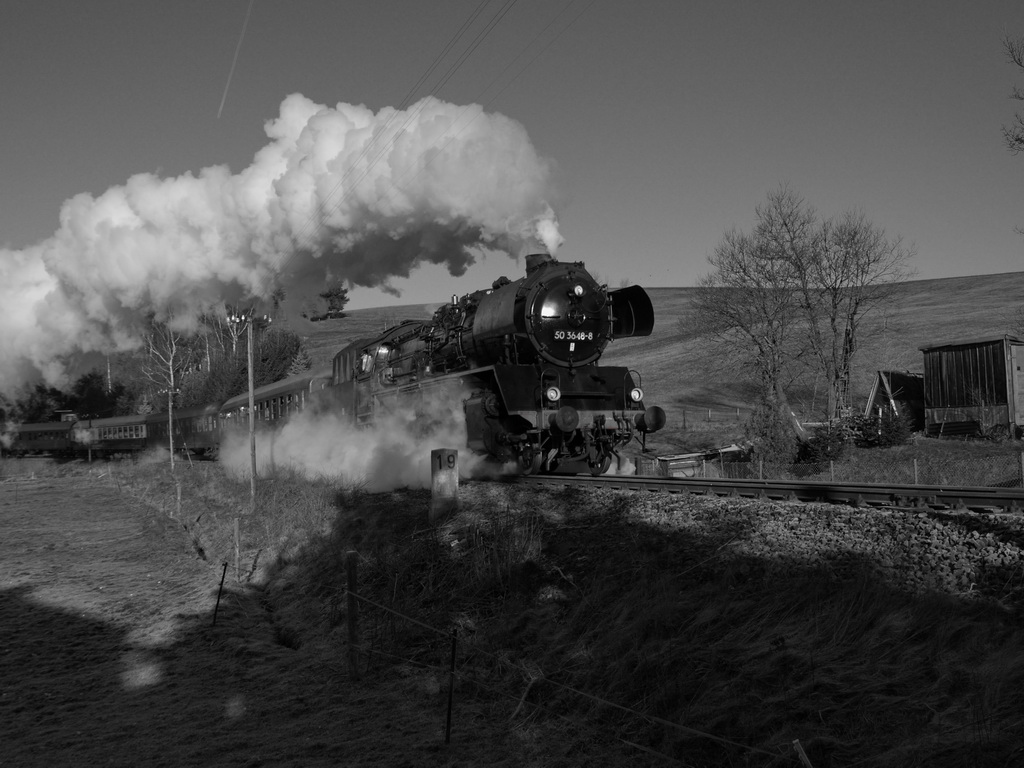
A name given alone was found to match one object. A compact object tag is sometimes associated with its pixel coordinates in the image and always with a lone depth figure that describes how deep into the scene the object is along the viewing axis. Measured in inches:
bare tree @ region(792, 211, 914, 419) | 1416.1
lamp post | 721.6
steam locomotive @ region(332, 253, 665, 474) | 596.7
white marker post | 494.6
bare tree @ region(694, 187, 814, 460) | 1378.0
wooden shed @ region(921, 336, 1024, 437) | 1179.3
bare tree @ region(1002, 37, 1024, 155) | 738.2
